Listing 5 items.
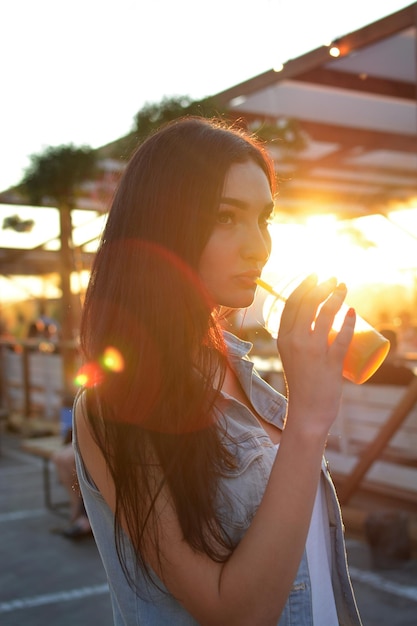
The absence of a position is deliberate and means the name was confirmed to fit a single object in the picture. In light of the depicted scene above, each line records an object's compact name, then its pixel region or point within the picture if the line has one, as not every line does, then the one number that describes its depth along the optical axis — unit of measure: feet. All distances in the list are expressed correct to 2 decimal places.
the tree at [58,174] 21.94
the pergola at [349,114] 17.69
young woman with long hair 3.34
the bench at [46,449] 19.10
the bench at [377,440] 16.88
